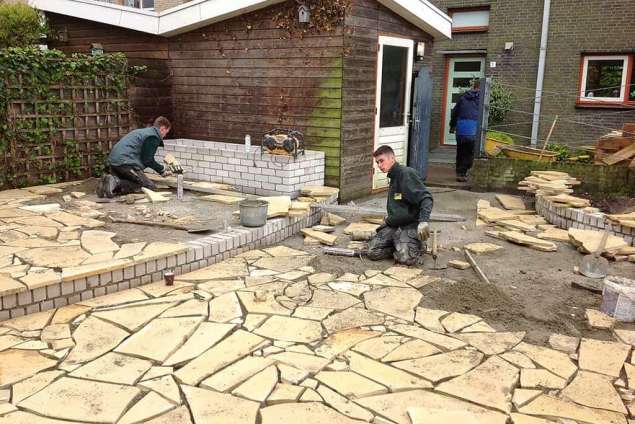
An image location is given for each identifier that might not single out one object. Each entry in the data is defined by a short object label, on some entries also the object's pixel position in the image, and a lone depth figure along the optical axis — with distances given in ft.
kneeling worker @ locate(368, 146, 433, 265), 18.66
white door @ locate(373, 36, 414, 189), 29.58
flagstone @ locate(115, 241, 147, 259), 17.07
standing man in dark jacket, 34.06
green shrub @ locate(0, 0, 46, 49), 34.81
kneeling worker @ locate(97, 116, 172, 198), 25.72
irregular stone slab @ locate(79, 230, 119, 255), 17.66
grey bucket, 20.94
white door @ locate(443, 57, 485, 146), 49.24
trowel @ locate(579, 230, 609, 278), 18.34
